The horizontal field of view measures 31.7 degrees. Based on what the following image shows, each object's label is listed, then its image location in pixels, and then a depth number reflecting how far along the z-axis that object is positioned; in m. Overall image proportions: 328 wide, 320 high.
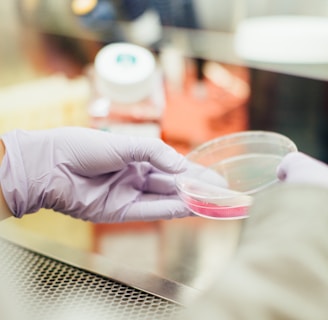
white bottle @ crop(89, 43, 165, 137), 1.42
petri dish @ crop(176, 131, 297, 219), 1.00
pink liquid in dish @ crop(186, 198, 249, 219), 0.99
